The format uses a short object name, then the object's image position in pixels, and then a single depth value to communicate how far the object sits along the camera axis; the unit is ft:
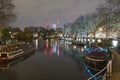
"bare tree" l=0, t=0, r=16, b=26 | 63.21
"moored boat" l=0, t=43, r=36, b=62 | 54.04
